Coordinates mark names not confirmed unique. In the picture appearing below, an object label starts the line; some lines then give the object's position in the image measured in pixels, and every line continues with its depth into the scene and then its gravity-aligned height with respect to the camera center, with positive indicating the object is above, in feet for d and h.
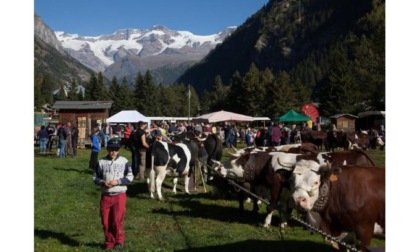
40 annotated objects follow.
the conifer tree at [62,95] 279.63 +16.40
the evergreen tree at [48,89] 279.40 +20.68
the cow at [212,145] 56.29 -3.13
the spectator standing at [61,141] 85.46 -3.96
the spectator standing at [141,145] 52.31 -2.92
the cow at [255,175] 31.71 -4.17
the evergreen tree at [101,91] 282.15 +19.35
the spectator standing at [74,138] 90.07 -3.56
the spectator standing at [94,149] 62.49 -4.03
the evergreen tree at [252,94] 257.55 +15.62
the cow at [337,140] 94.42 -4.15
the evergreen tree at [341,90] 207.45 +14.99
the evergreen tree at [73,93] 265.95 +16.98
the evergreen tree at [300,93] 275.18 +17.38
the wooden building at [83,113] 118.93 +2.02
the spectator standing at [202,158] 51.70 -4.41
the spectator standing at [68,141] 87.12 -4.07
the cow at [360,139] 93.20 -4.04
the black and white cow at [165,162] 43.50 -4.19
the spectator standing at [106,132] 110.32 -2.90
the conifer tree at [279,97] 246.06 +13.32
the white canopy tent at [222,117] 119.45 +1.00
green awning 125.59 +0.79
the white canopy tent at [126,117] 113.29 +0.94
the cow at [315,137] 99.25 -3.78
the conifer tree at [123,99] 308.15 +15.22
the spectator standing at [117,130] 120.20 -2.60
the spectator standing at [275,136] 86.69 -3.00
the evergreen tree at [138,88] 329.93 +24.58
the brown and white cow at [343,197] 20.58 -3.58
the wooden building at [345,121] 155.22 -0.09
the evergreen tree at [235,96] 265.95 +15.51
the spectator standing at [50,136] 98.41 -3.46
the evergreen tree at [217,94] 344.69 +23.79
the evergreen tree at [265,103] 250.37 +10.03
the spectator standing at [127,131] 82.64 -1.98
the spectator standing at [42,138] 91.10 -3.60
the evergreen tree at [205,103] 401.49 +16.72
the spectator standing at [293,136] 108.68 -3.77
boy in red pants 25.77 -3.74
